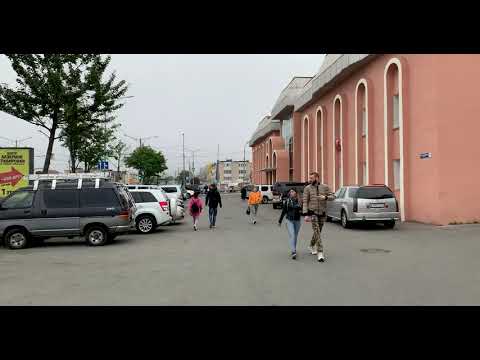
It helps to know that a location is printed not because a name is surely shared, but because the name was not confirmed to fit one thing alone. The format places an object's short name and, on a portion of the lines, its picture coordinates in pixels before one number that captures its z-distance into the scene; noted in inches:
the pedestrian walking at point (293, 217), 429.5
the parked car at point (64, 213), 545.3
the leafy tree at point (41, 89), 770.8
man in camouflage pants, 421.1
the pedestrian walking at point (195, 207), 743.1
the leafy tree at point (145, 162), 2650.1
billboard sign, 777.6
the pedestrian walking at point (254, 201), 850.1
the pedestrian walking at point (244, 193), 2047.5
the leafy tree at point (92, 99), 808.3
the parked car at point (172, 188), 1149.7
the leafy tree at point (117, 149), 1578.0
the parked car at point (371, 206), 683.4
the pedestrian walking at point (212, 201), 750.5
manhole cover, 466.0
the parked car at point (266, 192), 1717.5
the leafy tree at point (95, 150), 1121.1
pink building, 732.7
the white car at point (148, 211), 699.2
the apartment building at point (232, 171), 6555.1
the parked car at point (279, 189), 1251.2
